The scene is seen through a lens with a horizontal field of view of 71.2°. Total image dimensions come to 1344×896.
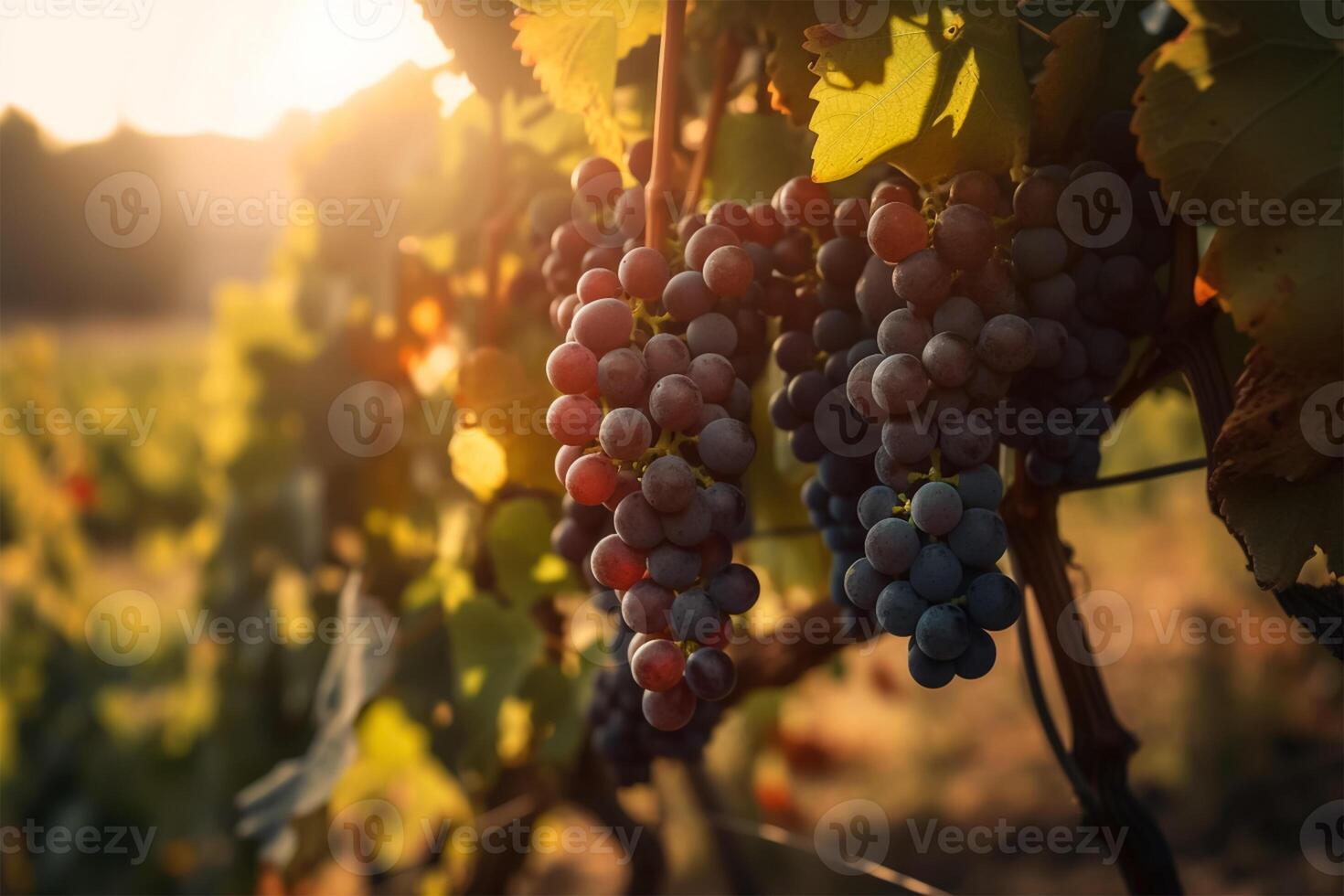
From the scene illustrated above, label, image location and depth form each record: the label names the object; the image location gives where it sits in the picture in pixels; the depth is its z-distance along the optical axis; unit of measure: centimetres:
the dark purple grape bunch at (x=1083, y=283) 56
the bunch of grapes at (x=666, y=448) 51
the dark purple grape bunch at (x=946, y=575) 48
